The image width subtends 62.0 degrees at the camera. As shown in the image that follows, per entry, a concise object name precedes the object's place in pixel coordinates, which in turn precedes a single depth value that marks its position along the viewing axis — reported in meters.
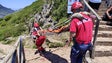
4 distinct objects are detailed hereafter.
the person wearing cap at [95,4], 3.83
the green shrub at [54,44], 3.91
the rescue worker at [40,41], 3.66
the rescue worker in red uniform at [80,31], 2.37
